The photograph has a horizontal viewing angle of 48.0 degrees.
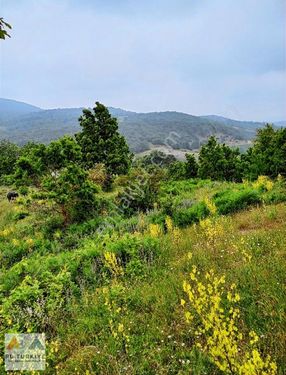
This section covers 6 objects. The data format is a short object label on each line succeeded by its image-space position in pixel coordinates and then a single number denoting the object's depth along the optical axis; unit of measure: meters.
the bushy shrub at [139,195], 14.83
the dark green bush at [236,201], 10.66
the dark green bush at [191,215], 10.38
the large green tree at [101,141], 22.91
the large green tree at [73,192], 14.43
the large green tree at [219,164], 25.84
